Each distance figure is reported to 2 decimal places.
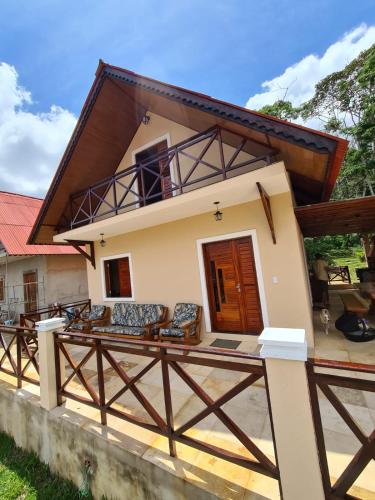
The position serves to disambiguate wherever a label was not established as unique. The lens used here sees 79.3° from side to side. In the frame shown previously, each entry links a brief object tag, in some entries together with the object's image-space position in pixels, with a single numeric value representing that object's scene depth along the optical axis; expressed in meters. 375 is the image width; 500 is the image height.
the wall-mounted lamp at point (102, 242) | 7.65
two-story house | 4.25
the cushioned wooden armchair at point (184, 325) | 5.08
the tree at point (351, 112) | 15.04
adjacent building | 10.62
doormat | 4.95
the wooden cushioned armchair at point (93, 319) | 6.64
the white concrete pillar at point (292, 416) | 1.55
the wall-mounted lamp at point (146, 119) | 6.80
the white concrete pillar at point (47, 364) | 3.20
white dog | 5.20
